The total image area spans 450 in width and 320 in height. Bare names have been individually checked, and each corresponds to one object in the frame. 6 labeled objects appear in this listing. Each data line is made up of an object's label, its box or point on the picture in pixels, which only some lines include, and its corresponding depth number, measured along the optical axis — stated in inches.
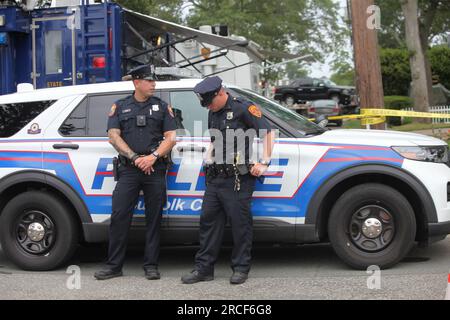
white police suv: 216.4
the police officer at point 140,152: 218.8
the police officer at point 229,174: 212.2
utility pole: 373.5
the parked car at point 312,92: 1439.5
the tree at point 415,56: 892.6
